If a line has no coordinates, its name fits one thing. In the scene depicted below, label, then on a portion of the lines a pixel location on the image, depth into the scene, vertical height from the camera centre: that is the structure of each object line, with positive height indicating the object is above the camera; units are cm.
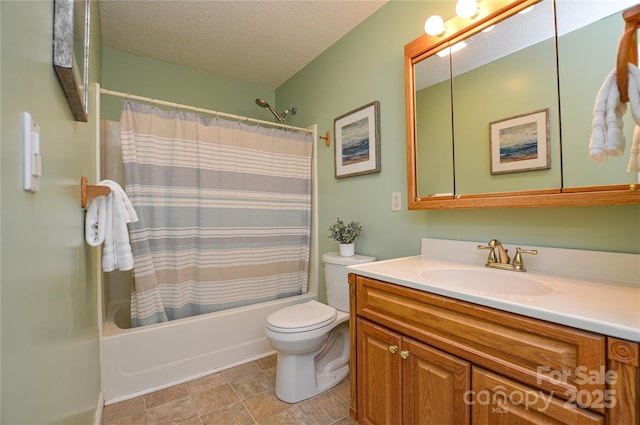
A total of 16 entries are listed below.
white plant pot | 200 -24
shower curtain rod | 173 +76
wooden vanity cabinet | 68 -46
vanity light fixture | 136 +96
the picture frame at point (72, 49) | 69 +45
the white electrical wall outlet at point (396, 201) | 181 +8
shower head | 272 +100
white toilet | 162 -73
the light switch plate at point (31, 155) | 51 +12
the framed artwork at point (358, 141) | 195 +53
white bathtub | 169 -84
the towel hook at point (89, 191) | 110 +11
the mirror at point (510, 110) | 107 +46
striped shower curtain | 186 +4
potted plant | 201 -15
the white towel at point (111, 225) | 115 -3
